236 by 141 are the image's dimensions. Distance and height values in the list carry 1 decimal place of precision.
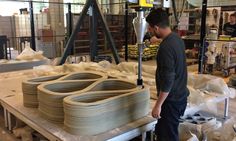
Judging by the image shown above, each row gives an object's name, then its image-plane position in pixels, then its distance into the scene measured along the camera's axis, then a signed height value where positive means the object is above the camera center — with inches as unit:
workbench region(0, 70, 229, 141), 78.0 -28.1
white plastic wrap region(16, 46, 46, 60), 191.5 -11.1
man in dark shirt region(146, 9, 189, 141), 70.4 -10.9
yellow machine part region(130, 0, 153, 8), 88.4 +12.5
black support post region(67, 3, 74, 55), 249.9 +16.5
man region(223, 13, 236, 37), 236.0 +11.6
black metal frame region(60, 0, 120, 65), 168.0 +9.8
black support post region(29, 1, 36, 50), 219.5 +14.6
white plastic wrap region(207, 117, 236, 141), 87.1 -32.1
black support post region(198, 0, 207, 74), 189.6 +0.5
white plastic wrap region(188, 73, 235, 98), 126.3 -22.6
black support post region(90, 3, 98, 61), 172.9 +8.1
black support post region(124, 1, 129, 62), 252.4 +8.7
